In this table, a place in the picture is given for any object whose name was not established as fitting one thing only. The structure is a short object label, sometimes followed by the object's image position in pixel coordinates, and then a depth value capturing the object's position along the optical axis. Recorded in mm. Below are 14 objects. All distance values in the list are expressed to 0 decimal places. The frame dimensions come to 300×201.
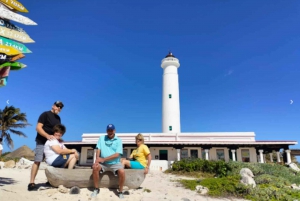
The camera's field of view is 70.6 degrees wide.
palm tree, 25516
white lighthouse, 26469
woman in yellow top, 5160
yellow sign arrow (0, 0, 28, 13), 5535
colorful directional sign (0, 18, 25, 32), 5297
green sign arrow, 5199
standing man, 4496
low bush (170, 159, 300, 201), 6379
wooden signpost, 5148
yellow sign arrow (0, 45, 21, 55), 5083
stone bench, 4574
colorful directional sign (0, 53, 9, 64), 5077
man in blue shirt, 4496
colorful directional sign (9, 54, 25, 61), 5288
